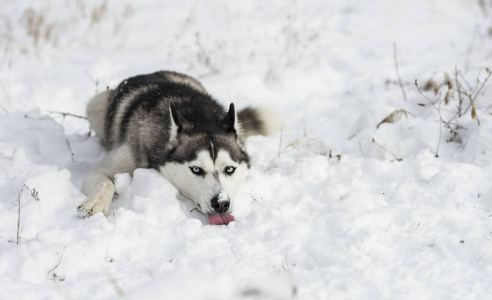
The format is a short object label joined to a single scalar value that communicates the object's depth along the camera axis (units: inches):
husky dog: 271.9
